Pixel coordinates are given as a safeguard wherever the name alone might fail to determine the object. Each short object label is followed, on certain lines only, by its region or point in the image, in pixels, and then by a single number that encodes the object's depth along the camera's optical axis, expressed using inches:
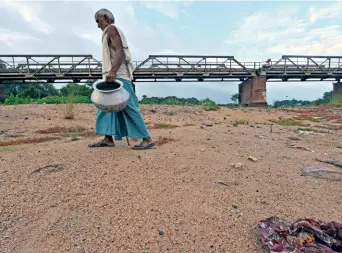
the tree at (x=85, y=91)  742.1
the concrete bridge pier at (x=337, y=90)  781.0
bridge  559.5
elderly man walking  110.7
